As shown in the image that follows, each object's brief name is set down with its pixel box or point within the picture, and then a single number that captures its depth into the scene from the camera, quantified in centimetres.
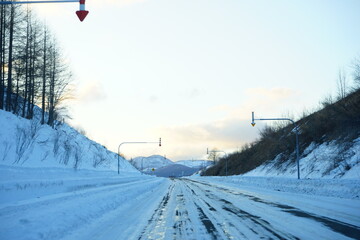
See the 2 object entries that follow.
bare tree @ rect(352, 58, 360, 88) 2756
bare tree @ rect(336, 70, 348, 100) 3351
